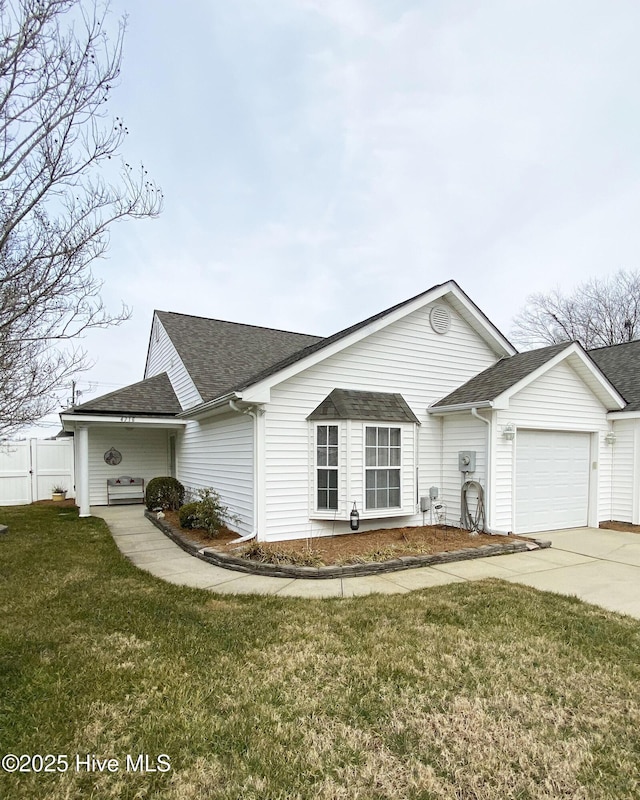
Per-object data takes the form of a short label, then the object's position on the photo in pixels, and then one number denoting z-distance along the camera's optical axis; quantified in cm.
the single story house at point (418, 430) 824
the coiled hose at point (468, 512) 880
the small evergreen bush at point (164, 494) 1231
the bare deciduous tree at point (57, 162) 395
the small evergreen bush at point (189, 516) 935
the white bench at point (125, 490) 1427
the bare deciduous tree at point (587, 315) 2745
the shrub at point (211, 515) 870
